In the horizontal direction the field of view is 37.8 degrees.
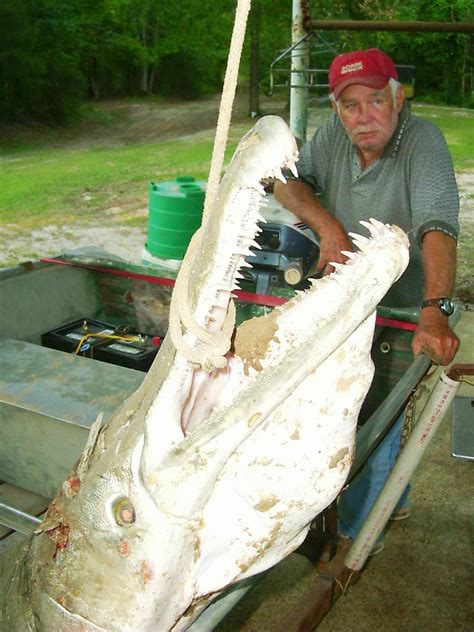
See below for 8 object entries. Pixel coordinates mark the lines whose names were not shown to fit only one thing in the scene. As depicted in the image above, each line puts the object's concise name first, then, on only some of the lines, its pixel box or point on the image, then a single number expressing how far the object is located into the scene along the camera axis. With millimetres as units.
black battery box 3199
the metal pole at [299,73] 6773
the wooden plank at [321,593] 2068
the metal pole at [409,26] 5605
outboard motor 3787
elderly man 2656
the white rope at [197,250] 1265
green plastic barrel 5035
